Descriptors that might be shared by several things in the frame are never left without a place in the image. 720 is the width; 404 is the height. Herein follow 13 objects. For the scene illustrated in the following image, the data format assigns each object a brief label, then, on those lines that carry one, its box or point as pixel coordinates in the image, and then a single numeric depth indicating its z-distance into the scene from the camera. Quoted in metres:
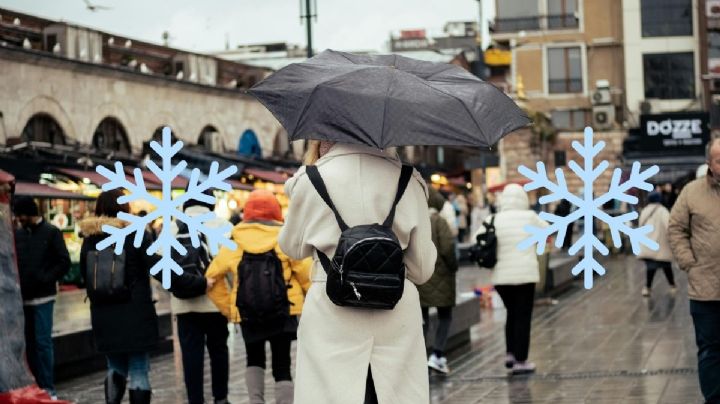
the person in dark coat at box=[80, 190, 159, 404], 9.45
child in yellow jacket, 9.30
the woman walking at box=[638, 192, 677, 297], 20.33
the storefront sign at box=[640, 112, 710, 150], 48.97
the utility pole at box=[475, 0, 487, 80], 29.03
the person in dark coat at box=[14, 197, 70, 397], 11.02
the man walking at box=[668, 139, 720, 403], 8.79
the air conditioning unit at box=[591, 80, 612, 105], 57.28
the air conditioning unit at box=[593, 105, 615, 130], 57.25
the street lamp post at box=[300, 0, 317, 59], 22.55
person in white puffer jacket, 12.37
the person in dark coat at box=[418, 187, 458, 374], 12.09
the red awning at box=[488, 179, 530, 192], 27.81
